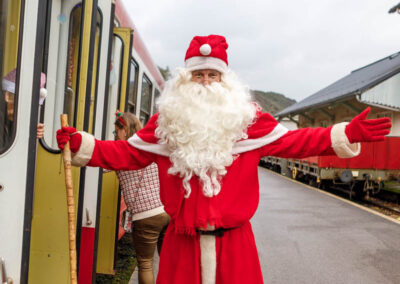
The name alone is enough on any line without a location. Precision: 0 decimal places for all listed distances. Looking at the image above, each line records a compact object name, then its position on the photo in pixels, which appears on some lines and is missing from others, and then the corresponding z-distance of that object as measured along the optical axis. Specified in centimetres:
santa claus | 192
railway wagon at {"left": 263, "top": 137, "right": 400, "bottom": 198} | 932
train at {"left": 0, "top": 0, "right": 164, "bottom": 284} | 175
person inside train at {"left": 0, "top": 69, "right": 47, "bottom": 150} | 175
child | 292
